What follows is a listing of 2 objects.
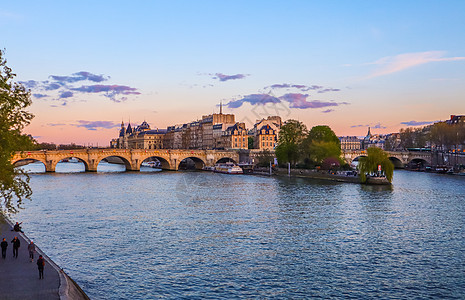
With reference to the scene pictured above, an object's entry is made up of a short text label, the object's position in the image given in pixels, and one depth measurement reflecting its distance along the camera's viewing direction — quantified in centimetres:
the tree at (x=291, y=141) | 10056
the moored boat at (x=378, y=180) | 7194
